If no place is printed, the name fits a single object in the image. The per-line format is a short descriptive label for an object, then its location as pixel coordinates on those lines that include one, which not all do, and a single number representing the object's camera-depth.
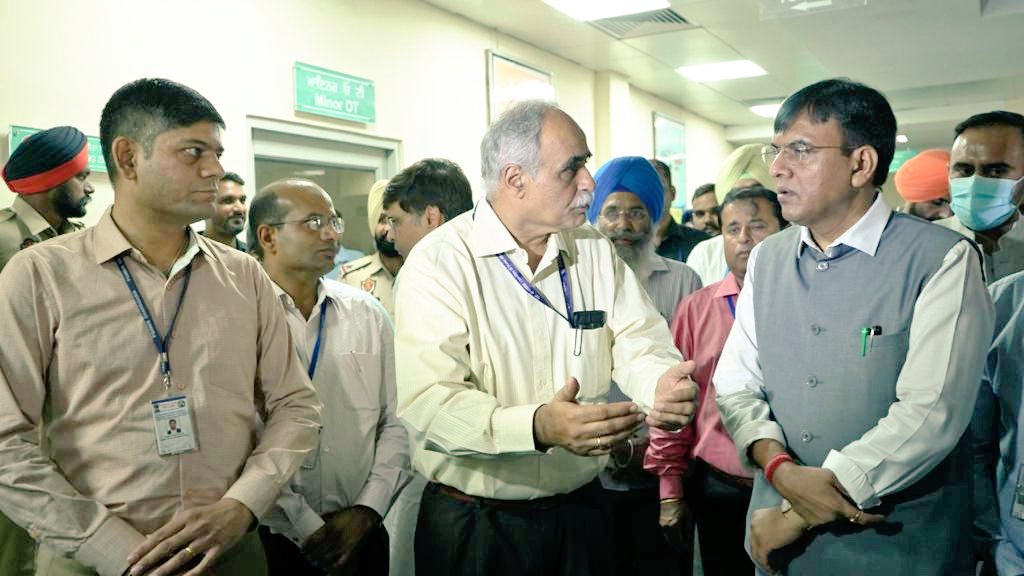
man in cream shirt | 1.84
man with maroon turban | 3.24
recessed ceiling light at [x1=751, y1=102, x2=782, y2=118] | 11.88
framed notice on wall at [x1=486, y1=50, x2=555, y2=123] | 7.12
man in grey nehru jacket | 1.69
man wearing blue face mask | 2.90
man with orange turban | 5.03
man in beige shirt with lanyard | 1.66
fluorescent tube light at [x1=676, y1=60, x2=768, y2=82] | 9.04
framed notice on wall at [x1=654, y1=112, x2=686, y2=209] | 10.80
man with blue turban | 2.73
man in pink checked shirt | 2.50
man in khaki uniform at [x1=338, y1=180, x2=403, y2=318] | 4.15
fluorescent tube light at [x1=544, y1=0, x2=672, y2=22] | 6.37
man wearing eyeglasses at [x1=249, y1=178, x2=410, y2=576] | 2.27
